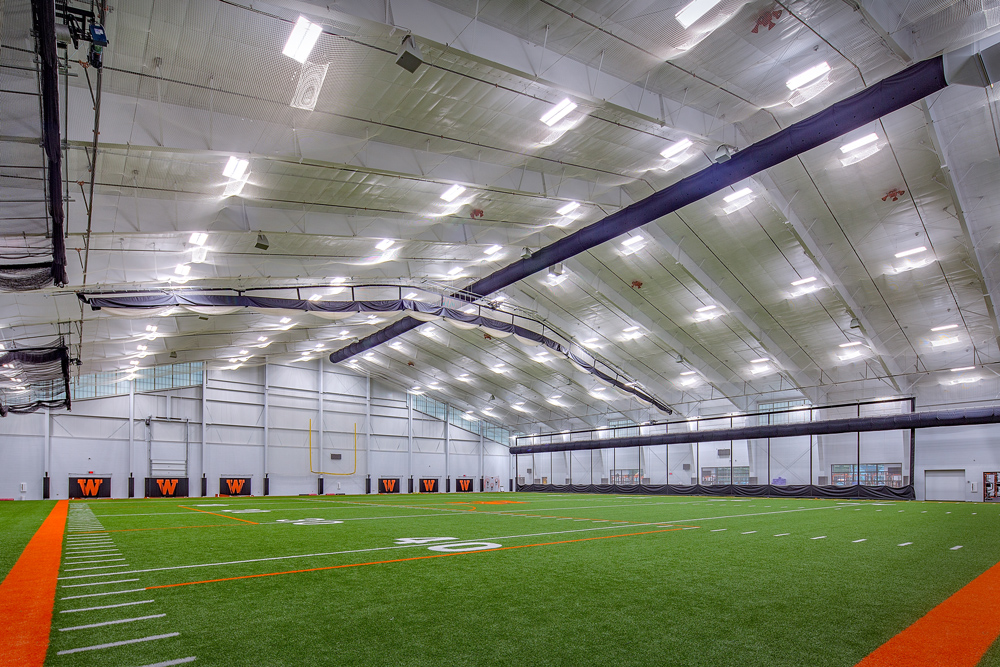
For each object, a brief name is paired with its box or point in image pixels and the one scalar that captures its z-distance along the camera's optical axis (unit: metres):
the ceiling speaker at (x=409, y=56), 9.52
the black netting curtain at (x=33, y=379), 18.14
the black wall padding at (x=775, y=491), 31.50
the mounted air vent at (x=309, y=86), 10.87
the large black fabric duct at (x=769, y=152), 12.19
